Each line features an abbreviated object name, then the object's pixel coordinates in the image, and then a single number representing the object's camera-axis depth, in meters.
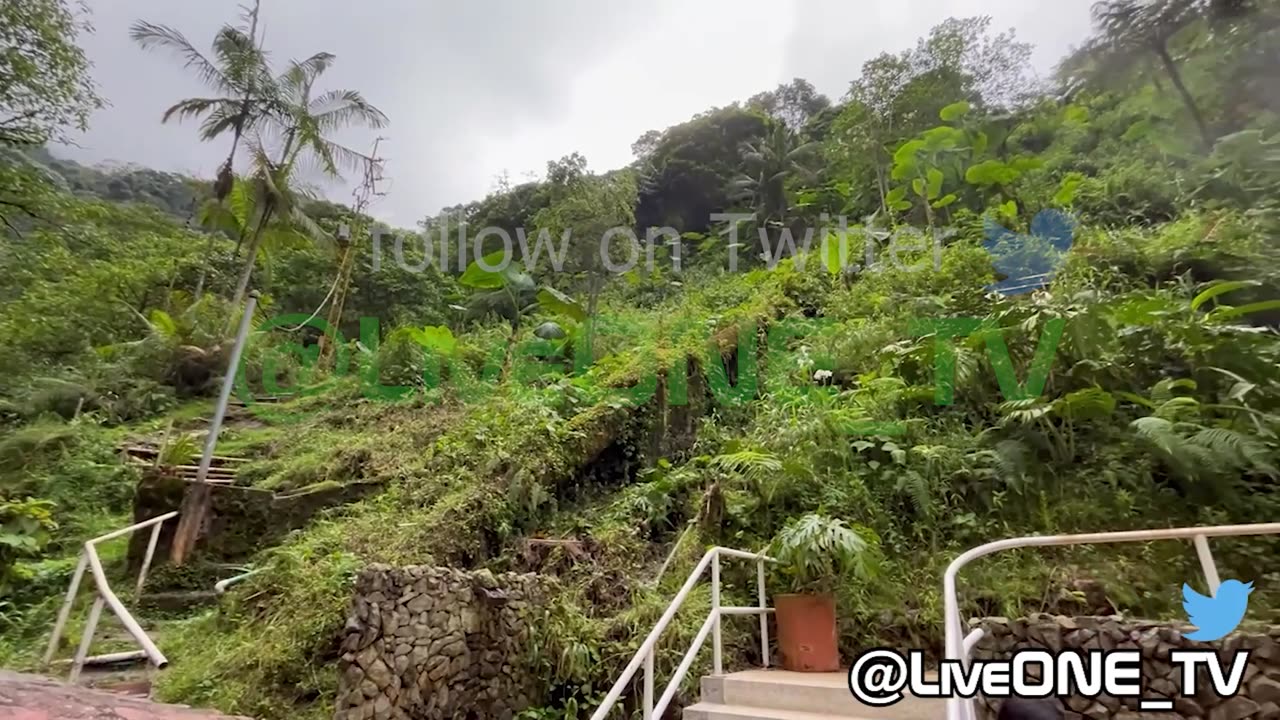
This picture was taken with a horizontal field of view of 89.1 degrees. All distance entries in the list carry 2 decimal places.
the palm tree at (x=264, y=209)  9.27
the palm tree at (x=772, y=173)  16.59
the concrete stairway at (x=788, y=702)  3.19
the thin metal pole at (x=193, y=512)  6.69
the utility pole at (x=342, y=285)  14.13
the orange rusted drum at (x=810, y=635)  3.96
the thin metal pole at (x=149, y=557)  6.31
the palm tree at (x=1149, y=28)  8.88
